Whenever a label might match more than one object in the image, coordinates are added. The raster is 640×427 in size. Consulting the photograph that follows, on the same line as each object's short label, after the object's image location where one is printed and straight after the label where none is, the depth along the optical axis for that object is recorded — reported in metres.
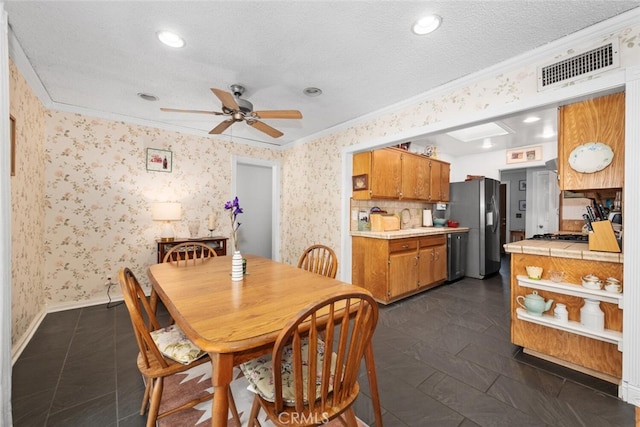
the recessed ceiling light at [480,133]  4.05
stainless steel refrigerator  4.48
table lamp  3.39
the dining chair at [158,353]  1.17
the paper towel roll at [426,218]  4.68
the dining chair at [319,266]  2.05
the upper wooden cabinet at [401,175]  3.53
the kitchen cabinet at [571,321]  1.74
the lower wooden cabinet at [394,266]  3.23
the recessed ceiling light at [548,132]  3.98
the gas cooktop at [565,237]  2.33
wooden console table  3.39
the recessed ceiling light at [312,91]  2.62
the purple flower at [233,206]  1.72
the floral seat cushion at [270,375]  1.04
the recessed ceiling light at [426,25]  1.66
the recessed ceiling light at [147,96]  2.77
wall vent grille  1.66
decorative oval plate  1.73
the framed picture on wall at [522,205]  6.70
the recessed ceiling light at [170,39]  1.81
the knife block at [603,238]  1.74
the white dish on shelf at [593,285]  1.73
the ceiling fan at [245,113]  2.08
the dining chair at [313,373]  0.90
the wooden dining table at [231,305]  0.91
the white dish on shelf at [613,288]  1.65
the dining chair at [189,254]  2.20
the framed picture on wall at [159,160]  3.58
